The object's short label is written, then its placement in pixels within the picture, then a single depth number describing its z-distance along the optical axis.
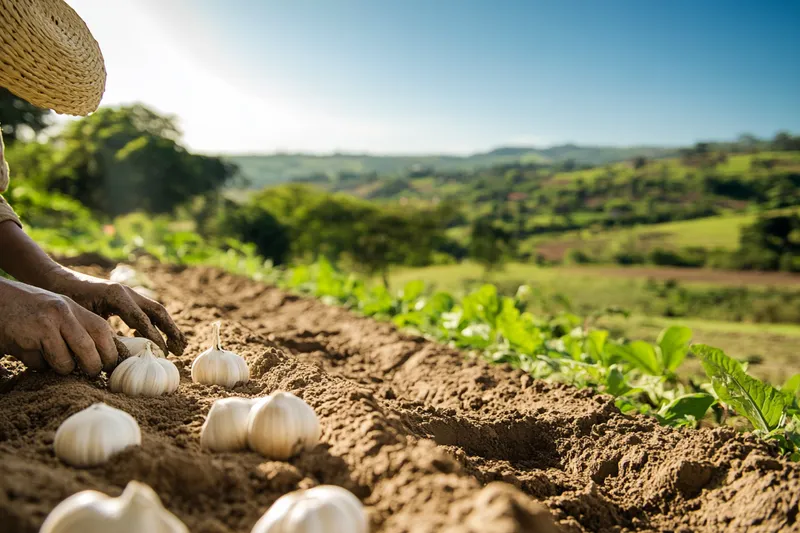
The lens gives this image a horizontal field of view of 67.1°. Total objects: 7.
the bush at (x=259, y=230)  23.68
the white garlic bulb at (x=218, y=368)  0.57
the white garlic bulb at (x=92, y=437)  0.37
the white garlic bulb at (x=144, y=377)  0.53
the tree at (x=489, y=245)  30.04
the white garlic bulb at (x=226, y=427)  0.41
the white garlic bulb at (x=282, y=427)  0.39
